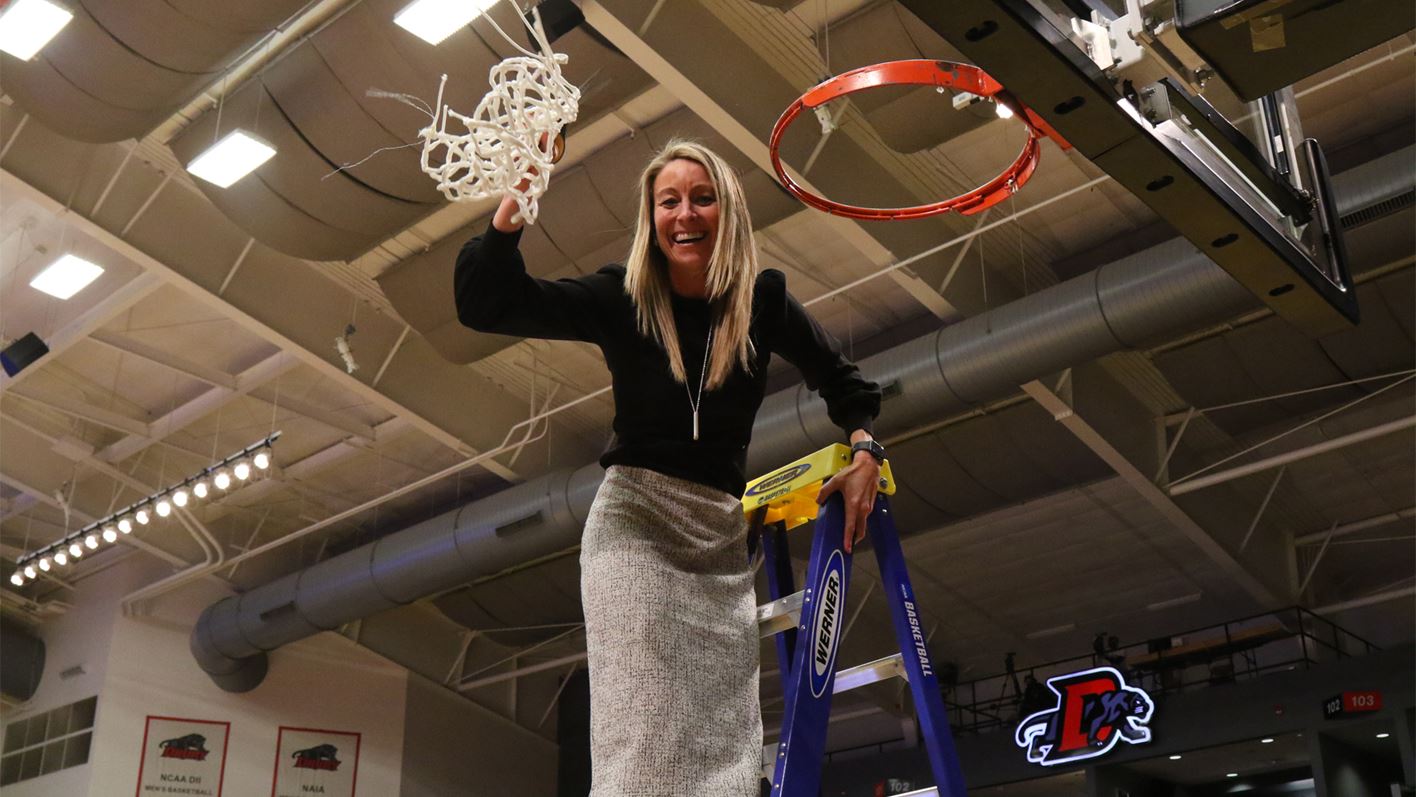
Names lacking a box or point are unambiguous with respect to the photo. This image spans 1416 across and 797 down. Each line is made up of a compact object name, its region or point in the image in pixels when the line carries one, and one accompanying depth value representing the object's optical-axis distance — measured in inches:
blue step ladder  96.4
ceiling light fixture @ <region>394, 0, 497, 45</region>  307.6
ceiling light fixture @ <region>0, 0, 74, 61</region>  309.6
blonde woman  79.7
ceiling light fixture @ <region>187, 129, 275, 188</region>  352.5
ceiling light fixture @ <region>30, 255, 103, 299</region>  458.3
